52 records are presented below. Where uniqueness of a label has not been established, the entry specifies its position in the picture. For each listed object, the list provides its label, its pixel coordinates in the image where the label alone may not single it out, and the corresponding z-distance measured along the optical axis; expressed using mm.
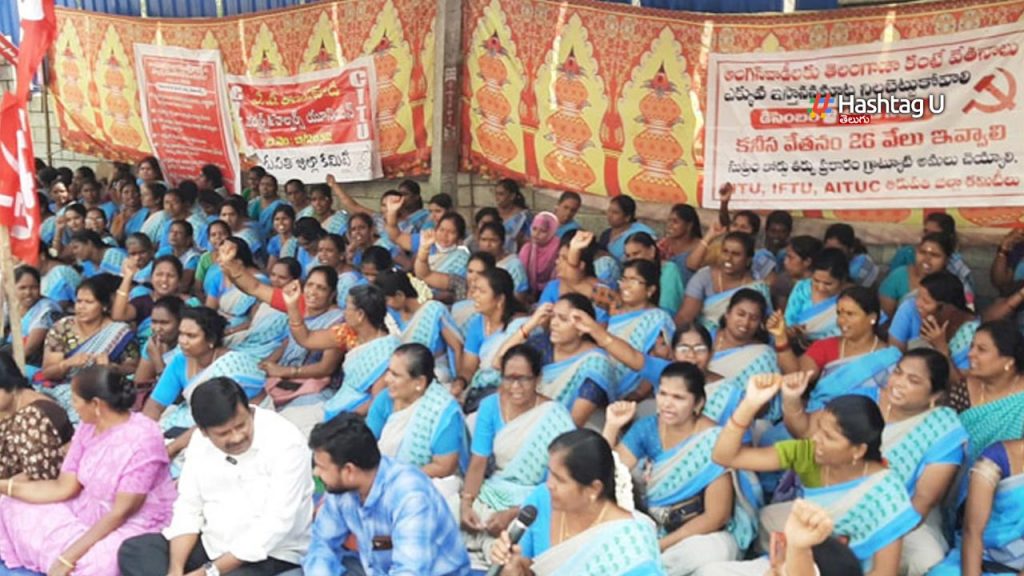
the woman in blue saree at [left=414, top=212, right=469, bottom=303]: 5699
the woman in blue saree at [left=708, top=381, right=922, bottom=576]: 2861
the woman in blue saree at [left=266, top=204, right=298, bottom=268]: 6987
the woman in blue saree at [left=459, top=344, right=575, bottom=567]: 3688
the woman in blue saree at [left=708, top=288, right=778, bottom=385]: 4270
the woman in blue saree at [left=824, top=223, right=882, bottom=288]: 5422
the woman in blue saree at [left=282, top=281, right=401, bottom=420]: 4566
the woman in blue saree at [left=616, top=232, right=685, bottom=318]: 5312
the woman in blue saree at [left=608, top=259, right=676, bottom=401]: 4555
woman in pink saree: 3490
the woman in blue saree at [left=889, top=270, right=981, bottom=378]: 4141
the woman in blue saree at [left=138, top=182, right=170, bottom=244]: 7820
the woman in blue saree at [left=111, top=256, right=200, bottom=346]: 5523
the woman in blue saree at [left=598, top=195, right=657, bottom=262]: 6102
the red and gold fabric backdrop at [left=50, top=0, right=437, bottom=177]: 7523
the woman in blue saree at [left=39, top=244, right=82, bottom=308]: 6297
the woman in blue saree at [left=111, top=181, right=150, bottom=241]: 8156
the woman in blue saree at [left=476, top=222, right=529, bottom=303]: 5727
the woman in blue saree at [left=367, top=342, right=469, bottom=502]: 3797
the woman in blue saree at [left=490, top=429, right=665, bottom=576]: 2578
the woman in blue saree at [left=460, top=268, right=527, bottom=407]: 4594
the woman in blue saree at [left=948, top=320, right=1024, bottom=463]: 3424
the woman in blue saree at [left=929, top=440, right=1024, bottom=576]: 3006
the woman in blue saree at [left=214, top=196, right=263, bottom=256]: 7340
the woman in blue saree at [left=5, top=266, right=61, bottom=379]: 5688
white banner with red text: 5207
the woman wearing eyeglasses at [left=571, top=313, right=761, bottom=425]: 4094
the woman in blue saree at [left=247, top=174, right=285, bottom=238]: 7906
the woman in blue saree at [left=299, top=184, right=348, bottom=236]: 7286
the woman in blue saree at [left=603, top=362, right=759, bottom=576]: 3256
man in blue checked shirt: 2869
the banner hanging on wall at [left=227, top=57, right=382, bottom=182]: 7883
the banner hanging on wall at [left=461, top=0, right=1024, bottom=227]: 5258
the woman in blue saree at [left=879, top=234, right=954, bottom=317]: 4879
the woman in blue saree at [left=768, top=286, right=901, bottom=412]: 3996
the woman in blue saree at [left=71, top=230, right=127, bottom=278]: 6898
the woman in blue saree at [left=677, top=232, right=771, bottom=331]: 5109
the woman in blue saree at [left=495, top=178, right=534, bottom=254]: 6750
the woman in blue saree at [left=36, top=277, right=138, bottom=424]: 5207
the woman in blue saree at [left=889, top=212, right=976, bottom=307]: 5059
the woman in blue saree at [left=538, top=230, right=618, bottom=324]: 4840
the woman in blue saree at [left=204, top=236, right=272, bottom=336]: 5707
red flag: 4746
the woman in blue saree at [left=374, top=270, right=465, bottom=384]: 4887
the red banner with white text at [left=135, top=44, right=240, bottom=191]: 9008
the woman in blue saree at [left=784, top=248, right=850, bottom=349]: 4648
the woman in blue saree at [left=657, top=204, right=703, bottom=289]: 5820
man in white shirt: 3254
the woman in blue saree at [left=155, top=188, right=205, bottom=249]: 7719
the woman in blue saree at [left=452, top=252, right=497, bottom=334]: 5001
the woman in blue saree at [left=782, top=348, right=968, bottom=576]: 3225
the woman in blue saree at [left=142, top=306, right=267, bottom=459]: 4387
